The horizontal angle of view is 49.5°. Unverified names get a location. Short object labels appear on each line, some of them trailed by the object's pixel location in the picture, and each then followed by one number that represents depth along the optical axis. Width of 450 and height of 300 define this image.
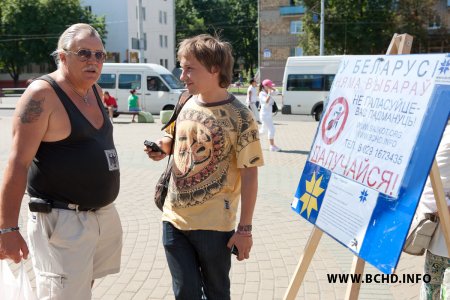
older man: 2.35
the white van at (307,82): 19.33
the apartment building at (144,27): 48.20
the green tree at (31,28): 43.22
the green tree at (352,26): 35.41
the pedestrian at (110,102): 17.93
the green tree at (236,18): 66.19
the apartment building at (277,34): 45.88
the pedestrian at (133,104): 19.09
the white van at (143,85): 21.03
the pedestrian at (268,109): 11.01
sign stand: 2.46
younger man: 2.56
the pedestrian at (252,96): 14.80
